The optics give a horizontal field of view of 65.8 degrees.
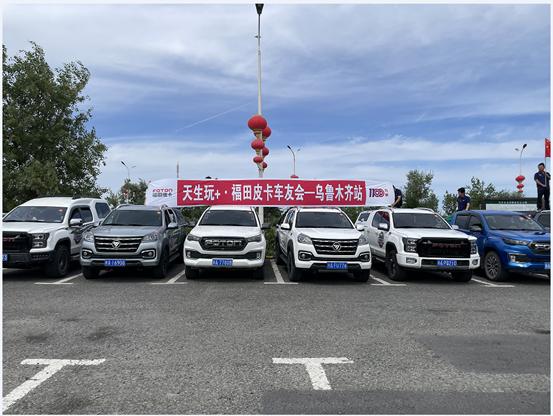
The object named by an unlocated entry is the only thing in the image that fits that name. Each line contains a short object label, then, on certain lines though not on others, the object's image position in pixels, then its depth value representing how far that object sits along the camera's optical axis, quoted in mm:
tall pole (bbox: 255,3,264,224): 19359
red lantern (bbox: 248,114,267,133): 18938
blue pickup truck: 10477
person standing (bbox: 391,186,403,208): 17016
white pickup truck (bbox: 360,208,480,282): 10406
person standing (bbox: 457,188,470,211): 16500
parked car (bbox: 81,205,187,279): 10203
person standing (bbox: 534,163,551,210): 17609
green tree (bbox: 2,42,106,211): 20969
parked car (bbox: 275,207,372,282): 10122
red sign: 16484
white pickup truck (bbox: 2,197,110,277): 10141
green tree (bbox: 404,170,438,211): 53719
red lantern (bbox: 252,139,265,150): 19056
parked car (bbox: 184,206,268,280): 10164
